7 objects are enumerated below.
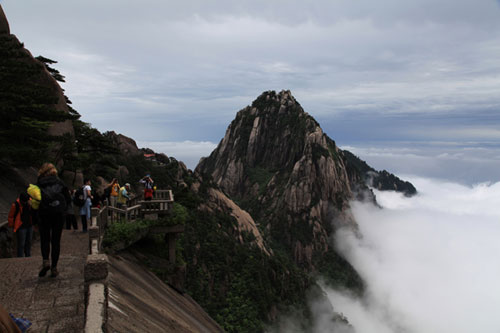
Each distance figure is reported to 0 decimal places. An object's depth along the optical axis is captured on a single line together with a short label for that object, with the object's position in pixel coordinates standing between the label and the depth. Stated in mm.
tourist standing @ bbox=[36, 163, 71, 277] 7883
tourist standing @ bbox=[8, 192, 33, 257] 10766
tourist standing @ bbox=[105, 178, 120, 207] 16608
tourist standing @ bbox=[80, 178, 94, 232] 14876
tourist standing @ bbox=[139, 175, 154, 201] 17219
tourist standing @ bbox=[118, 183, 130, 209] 16781
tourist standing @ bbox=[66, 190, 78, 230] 15903
